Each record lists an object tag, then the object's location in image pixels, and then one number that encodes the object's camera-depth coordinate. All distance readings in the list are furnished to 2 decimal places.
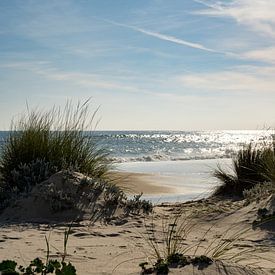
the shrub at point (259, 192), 7.35
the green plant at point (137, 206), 7.04
